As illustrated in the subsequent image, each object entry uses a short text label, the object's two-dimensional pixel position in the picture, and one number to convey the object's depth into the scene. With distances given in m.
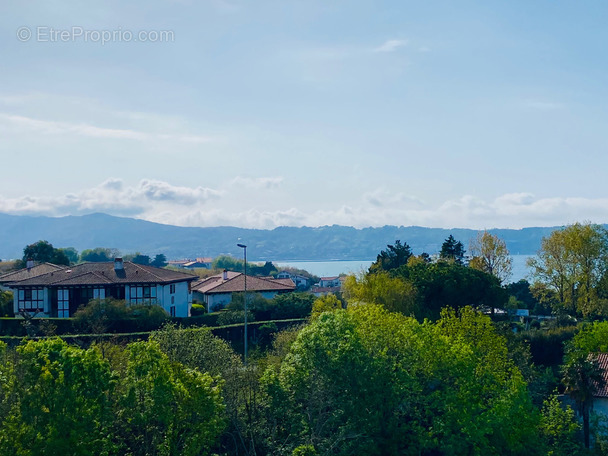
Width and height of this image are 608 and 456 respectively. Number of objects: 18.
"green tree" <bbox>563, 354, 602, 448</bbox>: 40.03
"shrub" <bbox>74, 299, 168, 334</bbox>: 51.19
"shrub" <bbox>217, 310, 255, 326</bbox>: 54.94
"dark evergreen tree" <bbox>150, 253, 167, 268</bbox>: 172.71
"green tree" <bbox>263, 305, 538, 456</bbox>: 30.30
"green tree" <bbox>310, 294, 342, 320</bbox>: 54.84
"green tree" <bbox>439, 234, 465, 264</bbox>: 80.03
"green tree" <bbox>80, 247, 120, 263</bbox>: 157.75
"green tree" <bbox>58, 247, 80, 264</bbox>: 181.71
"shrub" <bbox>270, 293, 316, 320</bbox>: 60.91
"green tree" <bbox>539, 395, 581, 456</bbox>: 36.84
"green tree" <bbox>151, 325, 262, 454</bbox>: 29.25
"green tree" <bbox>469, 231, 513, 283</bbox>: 77.56
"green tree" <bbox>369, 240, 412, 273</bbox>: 75.81
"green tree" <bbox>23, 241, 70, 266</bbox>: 91.31
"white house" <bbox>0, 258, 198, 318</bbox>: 58.55
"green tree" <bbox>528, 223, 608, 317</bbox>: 65.81
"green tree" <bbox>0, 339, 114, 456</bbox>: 22.81
